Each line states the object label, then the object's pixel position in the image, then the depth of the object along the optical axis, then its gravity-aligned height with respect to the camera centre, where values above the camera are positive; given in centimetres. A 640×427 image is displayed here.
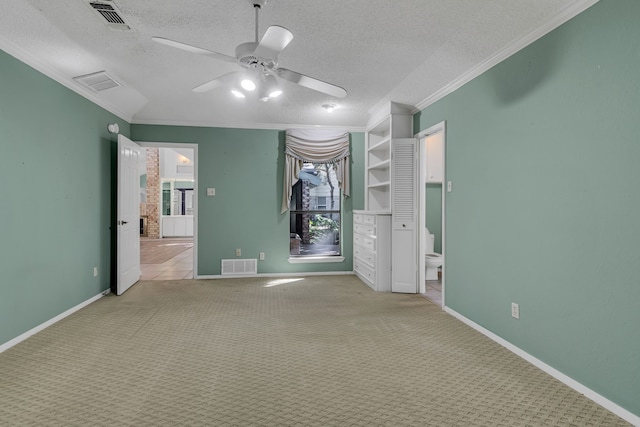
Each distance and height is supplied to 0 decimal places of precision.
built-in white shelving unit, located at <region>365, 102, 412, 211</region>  494 +66
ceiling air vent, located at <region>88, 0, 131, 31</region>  227 +138
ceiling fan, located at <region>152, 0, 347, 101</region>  199 +96
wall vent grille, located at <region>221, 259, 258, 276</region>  529 -86
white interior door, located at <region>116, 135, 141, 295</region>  424 -7
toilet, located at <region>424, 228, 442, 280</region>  490 -70
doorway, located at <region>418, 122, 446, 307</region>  438 -10
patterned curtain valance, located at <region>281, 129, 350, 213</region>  539 +94
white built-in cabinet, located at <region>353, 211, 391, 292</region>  448 -51
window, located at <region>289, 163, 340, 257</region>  576 -1
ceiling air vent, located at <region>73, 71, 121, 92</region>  338 +133
